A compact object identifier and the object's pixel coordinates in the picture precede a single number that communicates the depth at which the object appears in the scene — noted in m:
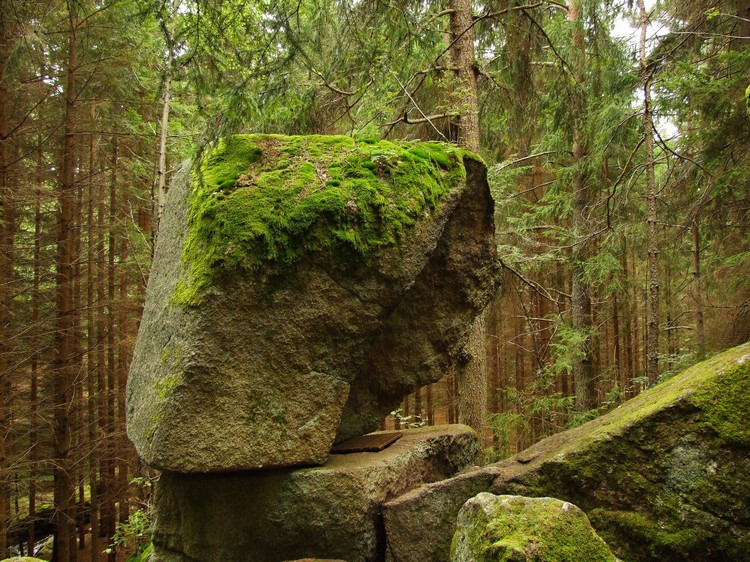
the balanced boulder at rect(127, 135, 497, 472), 3.37
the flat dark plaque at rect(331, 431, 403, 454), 4.27
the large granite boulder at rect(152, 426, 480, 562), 3.52
